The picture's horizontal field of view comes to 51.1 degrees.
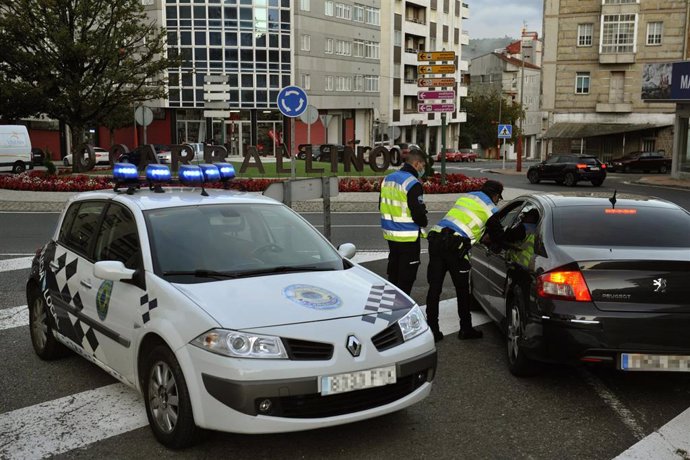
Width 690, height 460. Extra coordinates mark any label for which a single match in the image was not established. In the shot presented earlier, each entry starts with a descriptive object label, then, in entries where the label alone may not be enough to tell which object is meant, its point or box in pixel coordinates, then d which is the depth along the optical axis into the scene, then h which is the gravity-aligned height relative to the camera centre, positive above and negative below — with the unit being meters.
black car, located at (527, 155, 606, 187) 31.94 -2.01
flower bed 23.53 -1.95
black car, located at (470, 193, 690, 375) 4.86 -1.14
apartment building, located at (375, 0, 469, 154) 73.19 +7.28
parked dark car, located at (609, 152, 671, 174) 43.53 -2.26
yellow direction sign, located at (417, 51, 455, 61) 18.20 +1.73
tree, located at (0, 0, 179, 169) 27.73 +2.66
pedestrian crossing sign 41.97 -0.34
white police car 3.88 -1.12
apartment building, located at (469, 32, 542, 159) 98.62 +6.10
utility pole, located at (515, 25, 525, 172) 44.06 -2.19
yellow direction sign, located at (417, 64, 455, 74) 18.31 +1.43
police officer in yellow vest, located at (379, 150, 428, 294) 6.73 -0.85
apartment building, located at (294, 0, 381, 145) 60.66 +5.49
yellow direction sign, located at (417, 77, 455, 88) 18.52 +1.10
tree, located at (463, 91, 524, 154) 86.12 +0.97
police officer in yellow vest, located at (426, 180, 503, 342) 6.50 -1.04
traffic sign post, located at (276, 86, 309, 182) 11.69 +0.39
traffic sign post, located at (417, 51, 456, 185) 18.30 +1.10
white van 36.47 -1.22
